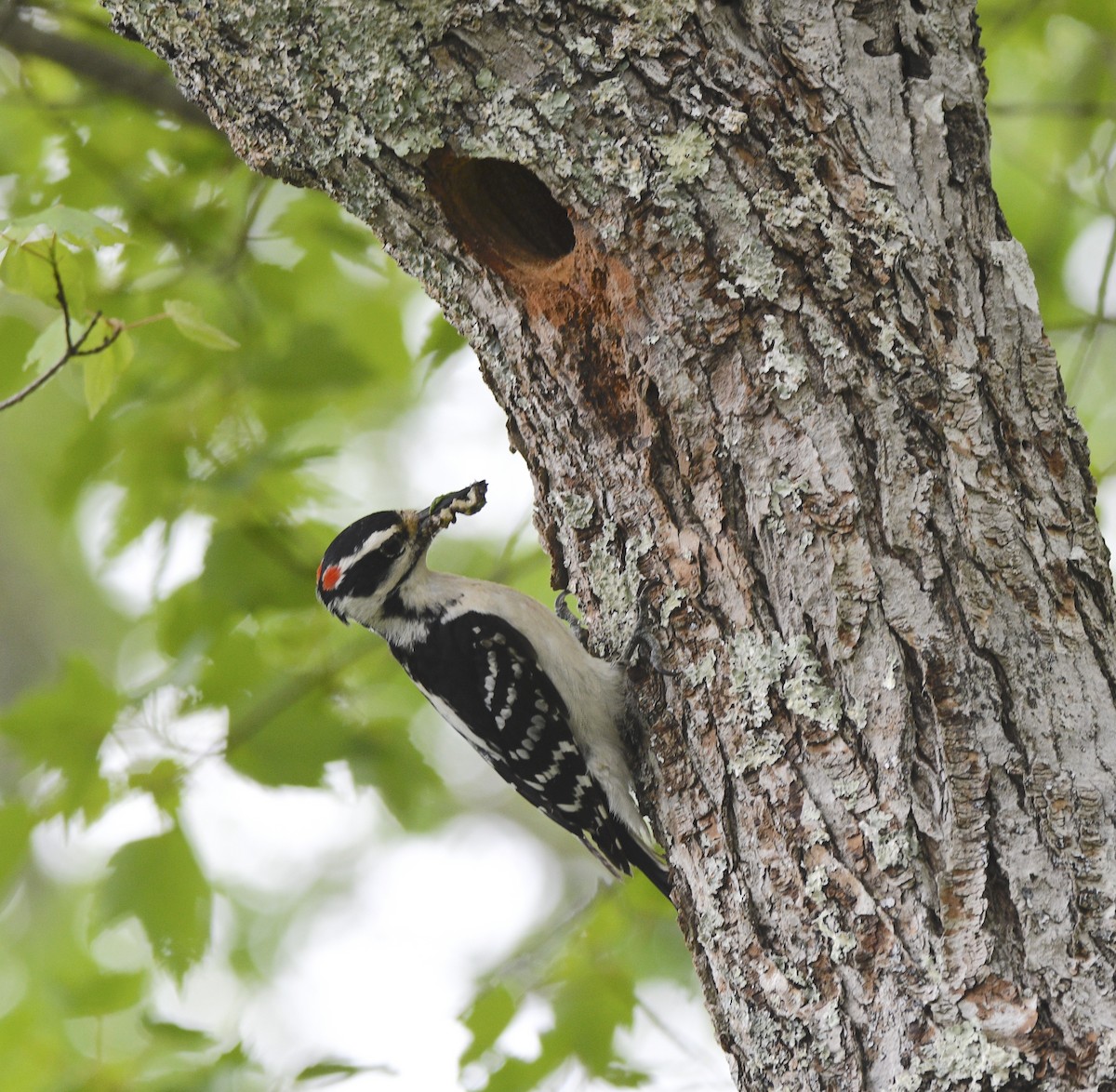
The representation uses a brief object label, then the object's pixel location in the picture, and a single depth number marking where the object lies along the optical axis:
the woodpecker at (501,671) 7.19
